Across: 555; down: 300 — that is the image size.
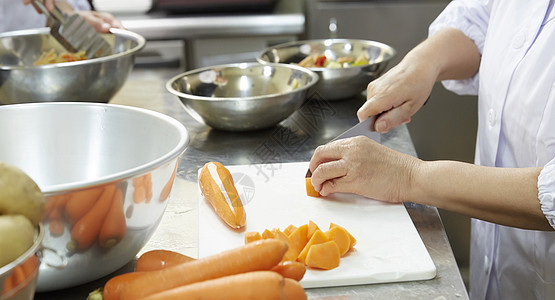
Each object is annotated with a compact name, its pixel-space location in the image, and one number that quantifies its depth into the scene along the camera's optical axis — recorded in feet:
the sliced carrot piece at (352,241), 3.14
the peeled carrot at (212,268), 2.50
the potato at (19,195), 2.07
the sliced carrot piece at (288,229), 3.21
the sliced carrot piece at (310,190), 3.80
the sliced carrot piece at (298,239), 3.08
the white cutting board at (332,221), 2.94
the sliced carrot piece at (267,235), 3.04
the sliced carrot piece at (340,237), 3.03
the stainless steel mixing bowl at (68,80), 5.00
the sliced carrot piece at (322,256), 2.93
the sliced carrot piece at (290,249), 2.98
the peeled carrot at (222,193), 3.41
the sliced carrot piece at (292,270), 2.59
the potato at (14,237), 1.93
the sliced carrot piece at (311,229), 3.15
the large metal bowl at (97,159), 2.62
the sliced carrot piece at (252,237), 3.10
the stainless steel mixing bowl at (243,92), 4.83
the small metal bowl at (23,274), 1.91
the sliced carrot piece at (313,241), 2.98
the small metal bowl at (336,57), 5.62
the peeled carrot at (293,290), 2.41
